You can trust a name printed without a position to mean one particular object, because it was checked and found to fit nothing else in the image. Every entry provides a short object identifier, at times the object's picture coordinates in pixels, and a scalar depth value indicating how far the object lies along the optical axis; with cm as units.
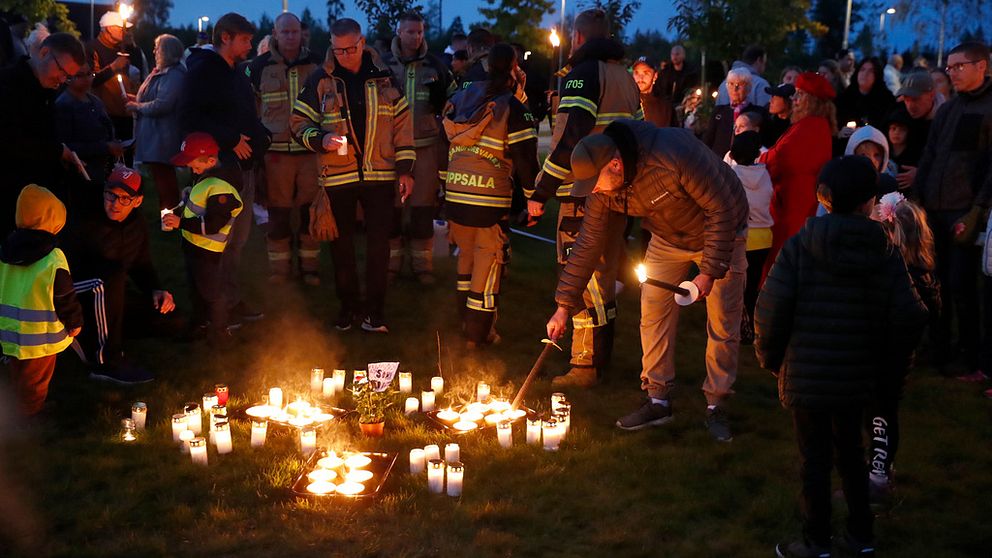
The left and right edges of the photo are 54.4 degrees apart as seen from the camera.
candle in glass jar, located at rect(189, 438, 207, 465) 579
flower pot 625
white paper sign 682
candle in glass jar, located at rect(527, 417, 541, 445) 621
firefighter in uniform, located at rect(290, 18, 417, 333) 794
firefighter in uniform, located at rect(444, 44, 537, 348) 746
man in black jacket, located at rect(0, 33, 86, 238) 701
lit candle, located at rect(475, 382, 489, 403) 672
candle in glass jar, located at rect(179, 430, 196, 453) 593
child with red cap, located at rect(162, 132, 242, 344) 755
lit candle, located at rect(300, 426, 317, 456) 591
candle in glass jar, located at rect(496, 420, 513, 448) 613
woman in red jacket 804
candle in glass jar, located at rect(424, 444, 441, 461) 556
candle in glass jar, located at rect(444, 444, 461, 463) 564
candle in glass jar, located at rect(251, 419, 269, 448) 605
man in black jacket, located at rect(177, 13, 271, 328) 805
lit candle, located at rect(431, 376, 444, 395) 701
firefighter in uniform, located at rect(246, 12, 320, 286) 954
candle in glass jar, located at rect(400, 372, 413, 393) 711
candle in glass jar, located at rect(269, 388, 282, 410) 657
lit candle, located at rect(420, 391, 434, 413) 673
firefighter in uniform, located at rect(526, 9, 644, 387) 705
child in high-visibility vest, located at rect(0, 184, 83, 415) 613
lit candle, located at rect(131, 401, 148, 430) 625
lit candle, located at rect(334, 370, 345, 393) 707
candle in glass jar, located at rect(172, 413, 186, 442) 601
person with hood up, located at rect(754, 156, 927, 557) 439
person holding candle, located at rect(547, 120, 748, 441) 570
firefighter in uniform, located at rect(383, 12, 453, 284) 957
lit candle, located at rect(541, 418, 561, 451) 611
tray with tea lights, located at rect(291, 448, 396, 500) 532
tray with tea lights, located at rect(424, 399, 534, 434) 637
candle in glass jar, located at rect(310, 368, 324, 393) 699
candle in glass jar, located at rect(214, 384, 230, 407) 658
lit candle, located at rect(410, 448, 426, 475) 567
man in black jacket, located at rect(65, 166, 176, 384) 718
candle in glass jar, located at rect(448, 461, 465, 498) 542
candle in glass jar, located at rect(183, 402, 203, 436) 609
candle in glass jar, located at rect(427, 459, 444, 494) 544
